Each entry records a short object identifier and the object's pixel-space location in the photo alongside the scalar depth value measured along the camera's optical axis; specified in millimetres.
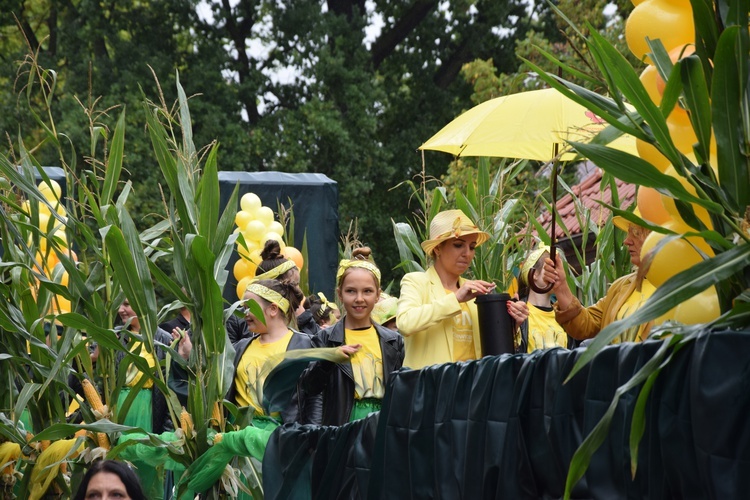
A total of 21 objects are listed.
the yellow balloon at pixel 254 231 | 15559
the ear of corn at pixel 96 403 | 8920
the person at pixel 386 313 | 10761
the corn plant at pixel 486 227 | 10298
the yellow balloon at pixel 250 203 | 16113
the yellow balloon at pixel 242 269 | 15456
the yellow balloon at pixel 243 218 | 15920
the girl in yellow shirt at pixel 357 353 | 9332
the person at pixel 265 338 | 9615
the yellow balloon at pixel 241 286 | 14824
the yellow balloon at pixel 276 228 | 15881
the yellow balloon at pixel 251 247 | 15199
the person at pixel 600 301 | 7464
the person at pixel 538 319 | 10343
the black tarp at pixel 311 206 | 18161
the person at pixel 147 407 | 8791
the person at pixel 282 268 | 11116
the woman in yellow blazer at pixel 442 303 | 8243
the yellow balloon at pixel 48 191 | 13267
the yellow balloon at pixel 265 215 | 15997
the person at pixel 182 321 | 13537
